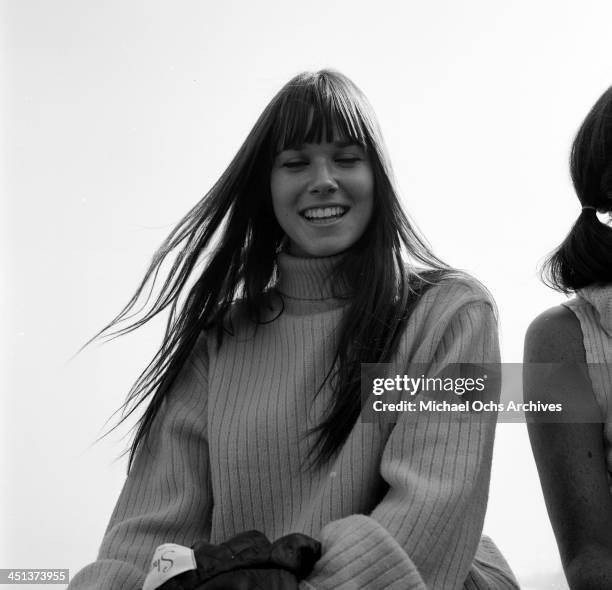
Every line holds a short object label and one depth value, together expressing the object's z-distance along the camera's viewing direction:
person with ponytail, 1.72
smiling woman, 1.57
